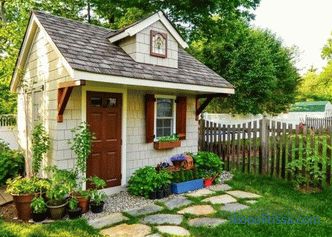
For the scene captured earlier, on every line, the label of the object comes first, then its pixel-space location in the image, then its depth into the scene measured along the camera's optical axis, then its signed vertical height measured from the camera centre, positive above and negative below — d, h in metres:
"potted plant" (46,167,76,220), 4.98 -1.39
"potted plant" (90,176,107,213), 5.36 -1.59
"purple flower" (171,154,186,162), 7.75 -1.17
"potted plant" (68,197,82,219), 5.03 -1.65
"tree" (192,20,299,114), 18.64 +3.00
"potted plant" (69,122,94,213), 5.35 -0.77
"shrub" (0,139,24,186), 6.99 -1.27
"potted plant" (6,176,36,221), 4.98 -1.40
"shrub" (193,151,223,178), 7.61 -1.35
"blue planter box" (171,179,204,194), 6.71 -1.69
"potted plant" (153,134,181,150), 7.52 -0.75
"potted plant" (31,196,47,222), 4.88 -1.61
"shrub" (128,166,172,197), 6.33 -1.48
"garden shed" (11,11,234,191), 5.88 +0.59
